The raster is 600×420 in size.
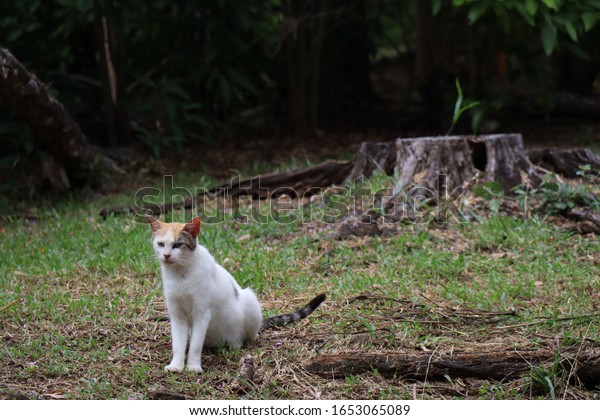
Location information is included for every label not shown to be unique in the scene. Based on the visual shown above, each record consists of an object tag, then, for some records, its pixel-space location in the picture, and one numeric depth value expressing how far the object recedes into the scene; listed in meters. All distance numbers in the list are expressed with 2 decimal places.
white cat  7.61
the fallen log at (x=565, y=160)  14.01
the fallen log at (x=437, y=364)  7.27
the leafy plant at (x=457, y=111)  13.05
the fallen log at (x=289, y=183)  14.81
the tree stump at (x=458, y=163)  13.18
